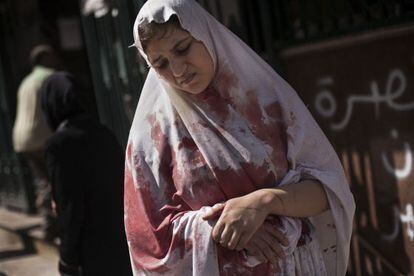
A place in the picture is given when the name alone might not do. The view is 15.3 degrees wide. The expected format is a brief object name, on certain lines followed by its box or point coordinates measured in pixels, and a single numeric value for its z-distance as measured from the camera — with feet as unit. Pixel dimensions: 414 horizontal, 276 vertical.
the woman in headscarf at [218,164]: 11.00
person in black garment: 14.26
